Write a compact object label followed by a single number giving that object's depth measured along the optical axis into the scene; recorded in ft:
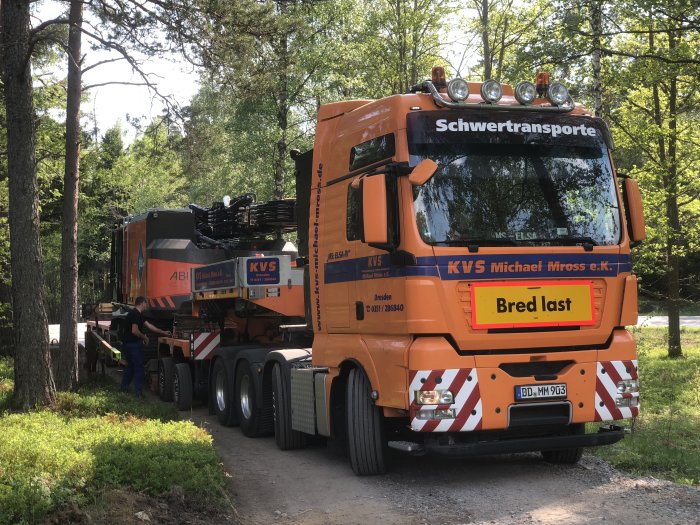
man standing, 47.98
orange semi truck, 22.53
